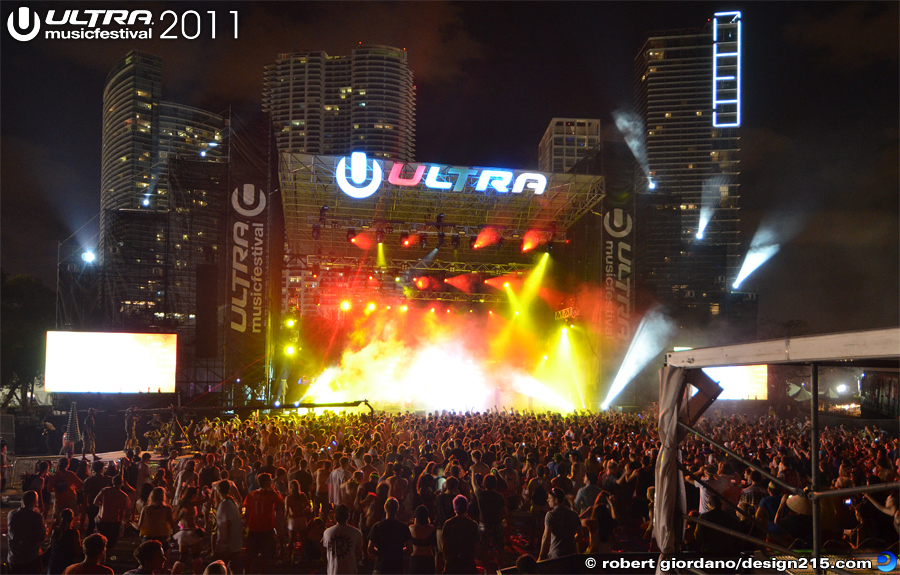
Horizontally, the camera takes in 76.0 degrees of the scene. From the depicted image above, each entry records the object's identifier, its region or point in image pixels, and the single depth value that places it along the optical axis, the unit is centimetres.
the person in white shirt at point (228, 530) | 613
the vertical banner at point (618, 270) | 2151
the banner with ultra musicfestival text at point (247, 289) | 1809
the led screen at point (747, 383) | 2661
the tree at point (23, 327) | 3244
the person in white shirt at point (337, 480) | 778
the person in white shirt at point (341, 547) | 536
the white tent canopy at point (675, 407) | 414
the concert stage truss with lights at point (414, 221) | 2139
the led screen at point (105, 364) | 1862
